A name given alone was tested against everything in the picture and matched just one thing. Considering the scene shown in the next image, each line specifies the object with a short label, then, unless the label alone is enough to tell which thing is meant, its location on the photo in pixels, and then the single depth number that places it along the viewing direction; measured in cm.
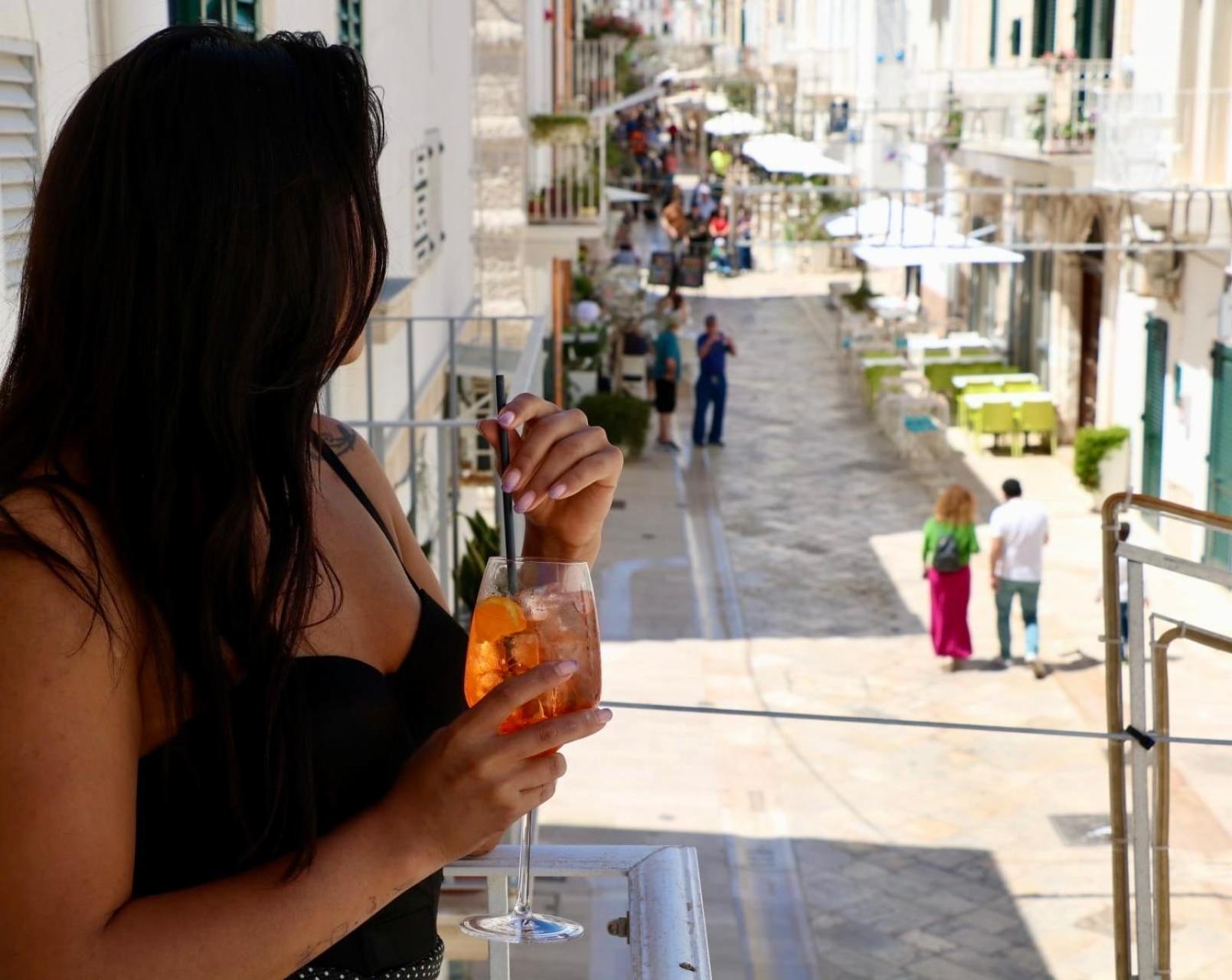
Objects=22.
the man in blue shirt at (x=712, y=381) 1864
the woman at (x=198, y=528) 115
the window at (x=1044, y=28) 1975
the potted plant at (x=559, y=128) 1529
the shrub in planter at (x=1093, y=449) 1622
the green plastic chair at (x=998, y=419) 1838
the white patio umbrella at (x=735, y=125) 3416
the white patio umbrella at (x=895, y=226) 1446
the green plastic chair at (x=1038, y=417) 1838
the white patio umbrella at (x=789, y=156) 2238
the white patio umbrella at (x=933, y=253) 1302
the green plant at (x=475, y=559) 817
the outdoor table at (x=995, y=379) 1934
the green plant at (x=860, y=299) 2628
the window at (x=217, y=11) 425
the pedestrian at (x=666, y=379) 1869
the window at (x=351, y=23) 676
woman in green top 1113
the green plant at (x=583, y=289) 2231
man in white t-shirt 1126
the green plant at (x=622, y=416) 1730
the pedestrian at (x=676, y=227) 2778
